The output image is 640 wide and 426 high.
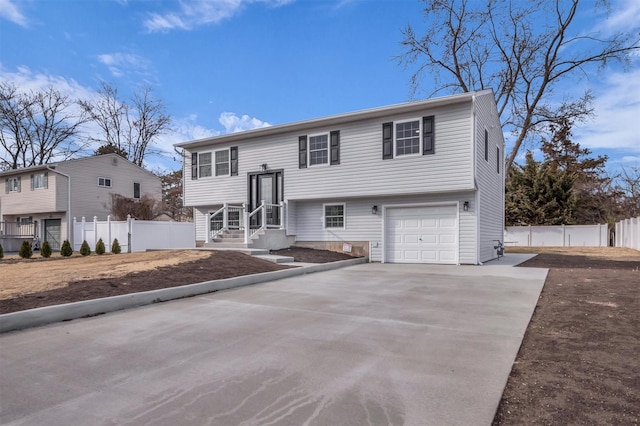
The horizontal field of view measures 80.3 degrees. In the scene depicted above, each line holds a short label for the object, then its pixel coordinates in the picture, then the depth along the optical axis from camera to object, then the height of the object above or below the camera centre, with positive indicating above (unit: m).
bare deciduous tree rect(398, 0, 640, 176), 20.27 +9.36
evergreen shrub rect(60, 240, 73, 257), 15.63 -1.46
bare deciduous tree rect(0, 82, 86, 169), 27.30 +6.65
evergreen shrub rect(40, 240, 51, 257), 15.41 -1.45
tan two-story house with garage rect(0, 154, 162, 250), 21.64 +1.32
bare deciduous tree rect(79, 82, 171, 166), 30.38 +7.71
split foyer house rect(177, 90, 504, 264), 11.95 +1.18
